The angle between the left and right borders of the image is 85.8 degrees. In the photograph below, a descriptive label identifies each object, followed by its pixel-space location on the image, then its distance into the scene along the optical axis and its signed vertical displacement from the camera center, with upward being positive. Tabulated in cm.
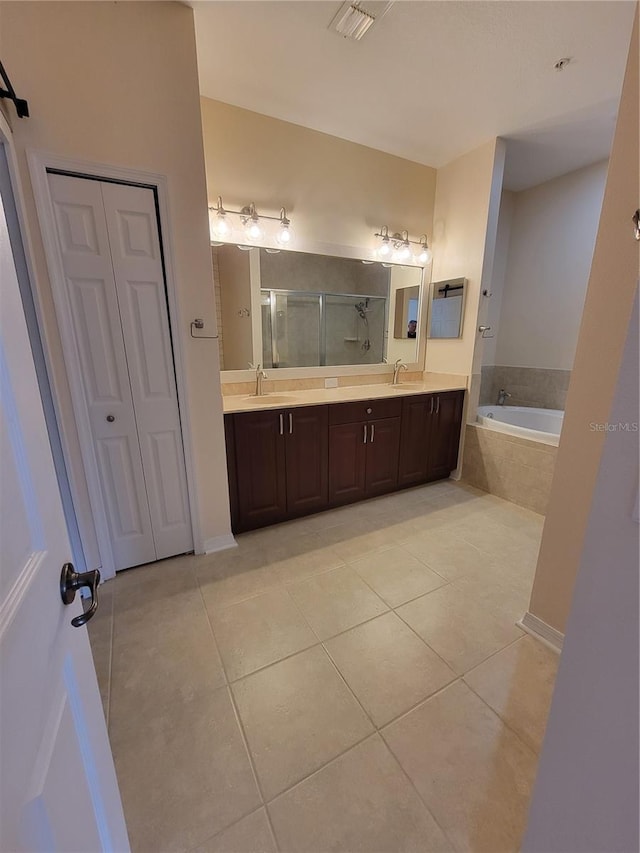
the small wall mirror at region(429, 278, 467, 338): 304 +27
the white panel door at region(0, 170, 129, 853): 42 -45
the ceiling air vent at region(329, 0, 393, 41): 158 +147
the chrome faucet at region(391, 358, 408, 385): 333 -29
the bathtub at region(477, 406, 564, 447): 304 -78
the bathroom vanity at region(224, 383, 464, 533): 229 -81
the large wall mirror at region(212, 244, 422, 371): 255 +24
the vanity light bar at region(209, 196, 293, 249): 236 +78
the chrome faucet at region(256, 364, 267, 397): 269 -30
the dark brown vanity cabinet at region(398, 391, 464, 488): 293 -84
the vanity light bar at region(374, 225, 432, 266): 300 +78
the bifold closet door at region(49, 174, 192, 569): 165 -9
